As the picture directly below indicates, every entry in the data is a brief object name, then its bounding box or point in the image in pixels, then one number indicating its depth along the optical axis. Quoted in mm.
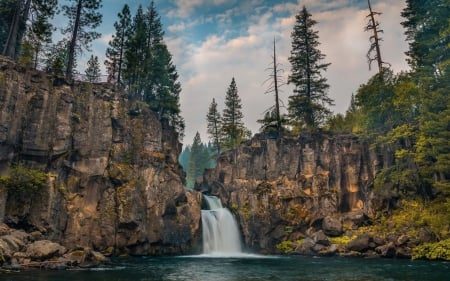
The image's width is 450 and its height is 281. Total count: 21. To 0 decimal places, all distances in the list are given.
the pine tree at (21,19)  36219
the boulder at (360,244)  35906
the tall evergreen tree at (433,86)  31869
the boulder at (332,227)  41844
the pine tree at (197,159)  113688
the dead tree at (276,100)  52162
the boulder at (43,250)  23703
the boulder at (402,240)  33406
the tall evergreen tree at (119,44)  51406
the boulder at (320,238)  39625
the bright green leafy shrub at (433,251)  29672
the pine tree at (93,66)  75238
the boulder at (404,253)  32219
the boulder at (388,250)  33094
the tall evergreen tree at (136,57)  49281
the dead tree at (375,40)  46375
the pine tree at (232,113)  73275
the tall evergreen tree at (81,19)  42500
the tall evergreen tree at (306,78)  53250
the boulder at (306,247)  39906
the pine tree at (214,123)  80750
